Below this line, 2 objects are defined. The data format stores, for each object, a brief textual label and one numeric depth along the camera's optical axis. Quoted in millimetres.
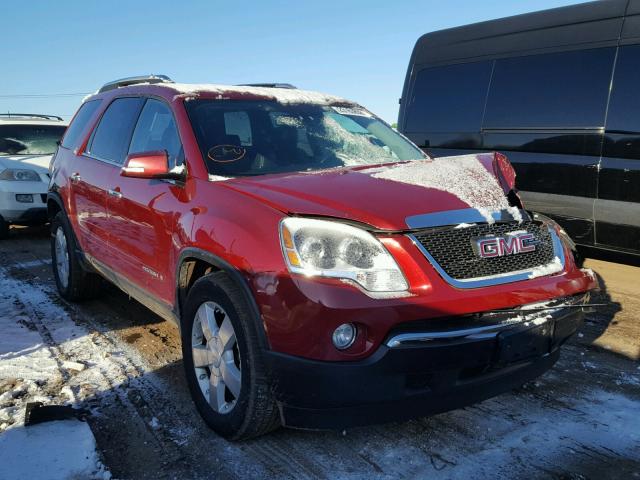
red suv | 2287
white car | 8242
